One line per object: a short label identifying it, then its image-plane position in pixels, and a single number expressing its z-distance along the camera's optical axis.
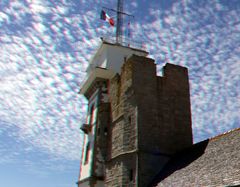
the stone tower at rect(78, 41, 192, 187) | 17.60
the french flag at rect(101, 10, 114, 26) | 27.36
